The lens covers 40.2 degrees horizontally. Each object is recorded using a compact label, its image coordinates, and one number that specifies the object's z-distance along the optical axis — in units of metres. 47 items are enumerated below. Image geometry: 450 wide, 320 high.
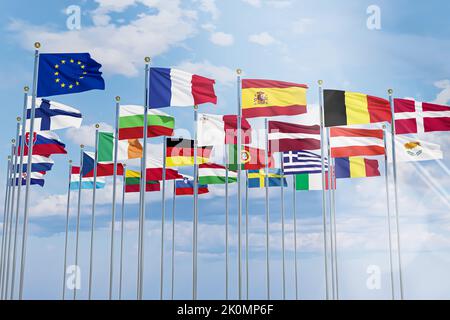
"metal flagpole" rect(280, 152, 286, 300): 36.66
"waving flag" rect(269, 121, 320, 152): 28.14
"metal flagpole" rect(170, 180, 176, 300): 41.97
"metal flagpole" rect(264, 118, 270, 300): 30.55
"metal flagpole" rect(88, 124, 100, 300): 35.83
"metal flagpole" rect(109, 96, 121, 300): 28.56
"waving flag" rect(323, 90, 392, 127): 26.75
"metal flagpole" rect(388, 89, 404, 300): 28.51
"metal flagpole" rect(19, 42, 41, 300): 21.44
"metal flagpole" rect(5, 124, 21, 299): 29.98
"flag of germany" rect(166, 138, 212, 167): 32.09
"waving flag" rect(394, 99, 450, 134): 27.78
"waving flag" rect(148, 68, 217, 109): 24.41
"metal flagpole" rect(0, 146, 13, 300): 35.41
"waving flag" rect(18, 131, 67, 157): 29.98
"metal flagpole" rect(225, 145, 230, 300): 30.14
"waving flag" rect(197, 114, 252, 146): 29.25
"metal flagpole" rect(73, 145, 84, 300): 37.53
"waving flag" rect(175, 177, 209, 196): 41.25
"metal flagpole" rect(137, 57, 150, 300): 22.31
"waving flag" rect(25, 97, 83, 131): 26.83
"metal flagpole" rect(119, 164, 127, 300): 37.78
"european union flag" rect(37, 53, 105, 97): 22.78
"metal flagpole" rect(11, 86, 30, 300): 23.80
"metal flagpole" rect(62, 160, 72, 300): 40.64
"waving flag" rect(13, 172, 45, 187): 35.84
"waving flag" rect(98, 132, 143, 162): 32.09
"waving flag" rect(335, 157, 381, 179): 34.28
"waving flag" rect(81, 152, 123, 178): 35.16
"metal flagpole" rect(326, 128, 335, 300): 28.49
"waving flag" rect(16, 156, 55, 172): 32.53
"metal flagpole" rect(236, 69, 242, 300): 25.89
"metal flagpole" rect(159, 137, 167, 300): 31.12
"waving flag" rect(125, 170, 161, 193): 38.41
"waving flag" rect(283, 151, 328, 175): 33.35
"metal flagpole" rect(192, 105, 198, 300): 25.28
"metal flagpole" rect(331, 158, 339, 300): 33.06
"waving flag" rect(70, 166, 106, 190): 39.63
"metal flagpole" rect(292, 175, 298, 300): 40.83
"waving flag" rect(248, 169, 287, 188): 39.00
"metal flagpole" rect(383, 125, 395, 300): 31.42
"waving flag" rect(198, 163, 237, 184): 35.91
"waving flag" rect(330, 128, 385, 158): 29.23
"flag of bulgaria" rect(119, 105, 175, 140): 29.19
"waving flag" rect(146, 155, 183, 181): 34.53
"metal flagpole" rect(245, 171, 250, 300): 34.88
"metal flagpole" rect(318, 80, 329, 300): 26.17
